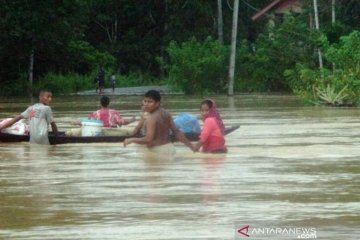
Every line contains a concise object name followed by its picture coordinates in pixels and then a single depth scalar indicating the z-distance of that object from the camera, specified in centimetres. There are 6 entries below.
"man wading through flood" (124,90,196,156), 2300
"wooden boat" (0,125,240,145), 2759
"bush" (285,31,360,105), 4897
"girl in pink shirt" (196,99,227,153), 2333
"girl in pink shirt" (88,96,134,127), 2861
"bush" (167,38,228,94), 7469
